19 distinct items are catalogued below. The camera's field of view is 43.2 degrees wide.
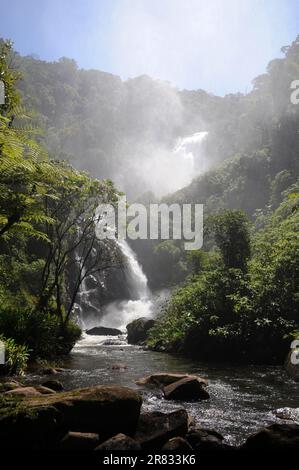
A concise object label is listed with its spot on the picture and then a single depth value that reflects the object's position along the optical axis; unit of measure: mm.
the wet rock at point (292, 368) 11062
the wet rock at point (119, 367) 13273
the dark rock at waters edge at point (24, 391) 6677
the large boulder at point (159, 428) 5230
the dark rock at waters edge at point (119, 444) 4699
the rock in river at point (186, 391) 8570
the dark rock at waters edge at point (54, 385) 8945
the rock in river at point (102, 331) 31181
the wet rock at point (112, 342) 24734
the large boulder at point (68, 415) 4742
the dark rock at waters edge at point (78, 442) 4727
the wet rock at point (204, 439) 5121
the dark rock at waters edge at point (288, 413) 7069
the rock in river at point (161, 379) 9828
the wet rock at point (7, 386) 7408
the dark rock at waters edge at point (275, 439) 4746
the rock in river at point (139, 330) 24980
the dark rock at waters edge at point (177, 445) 4953
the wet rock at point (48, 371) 11328
